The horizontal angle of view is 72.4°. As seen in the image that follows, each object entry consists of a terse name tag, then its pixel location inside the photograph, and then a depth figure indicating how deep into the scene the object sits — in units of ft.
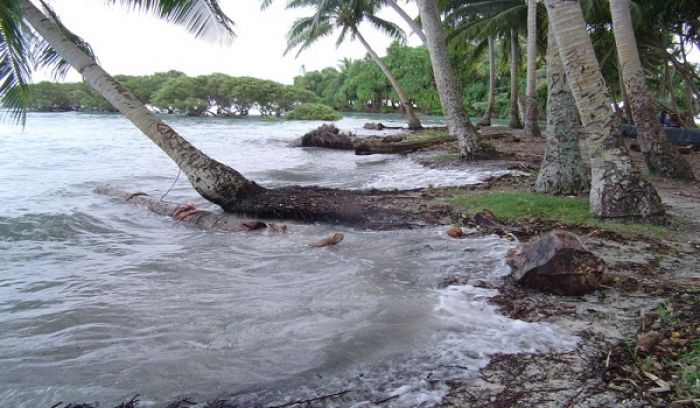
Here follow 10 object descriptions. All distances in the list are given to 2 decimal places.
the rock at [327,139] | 62.44
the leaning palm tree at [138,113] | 22.68
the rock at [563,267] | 12.21
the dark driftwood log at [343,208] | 21.24
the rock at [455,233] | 18.27
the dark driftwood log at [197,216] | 20.95
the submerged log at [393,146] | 44.70
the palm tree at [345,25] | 81.35
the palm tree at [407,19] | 62.23
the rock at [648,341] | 9.13
